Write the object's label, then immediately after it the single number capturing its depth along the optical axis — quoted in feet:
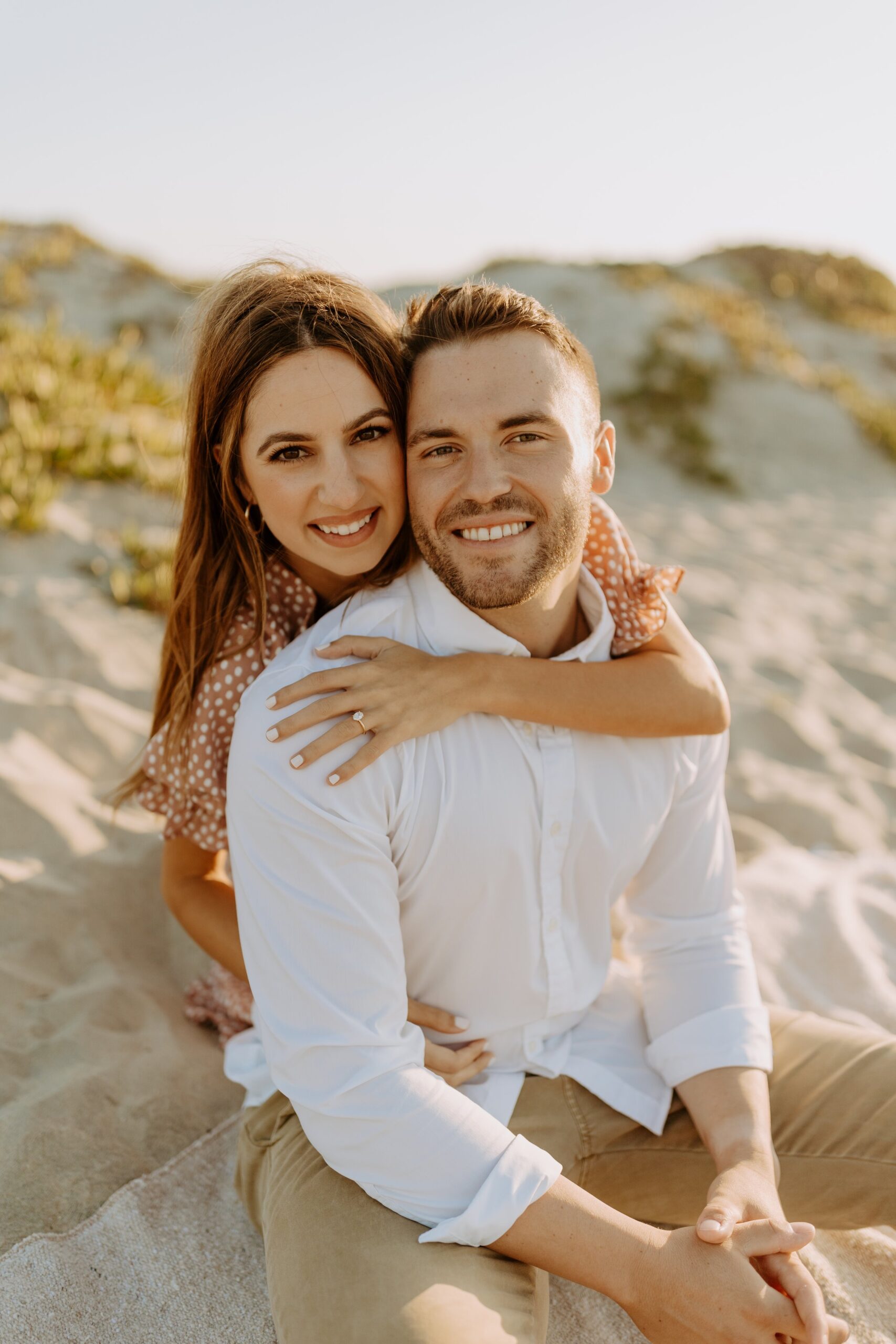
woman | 3.39
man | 2.97
